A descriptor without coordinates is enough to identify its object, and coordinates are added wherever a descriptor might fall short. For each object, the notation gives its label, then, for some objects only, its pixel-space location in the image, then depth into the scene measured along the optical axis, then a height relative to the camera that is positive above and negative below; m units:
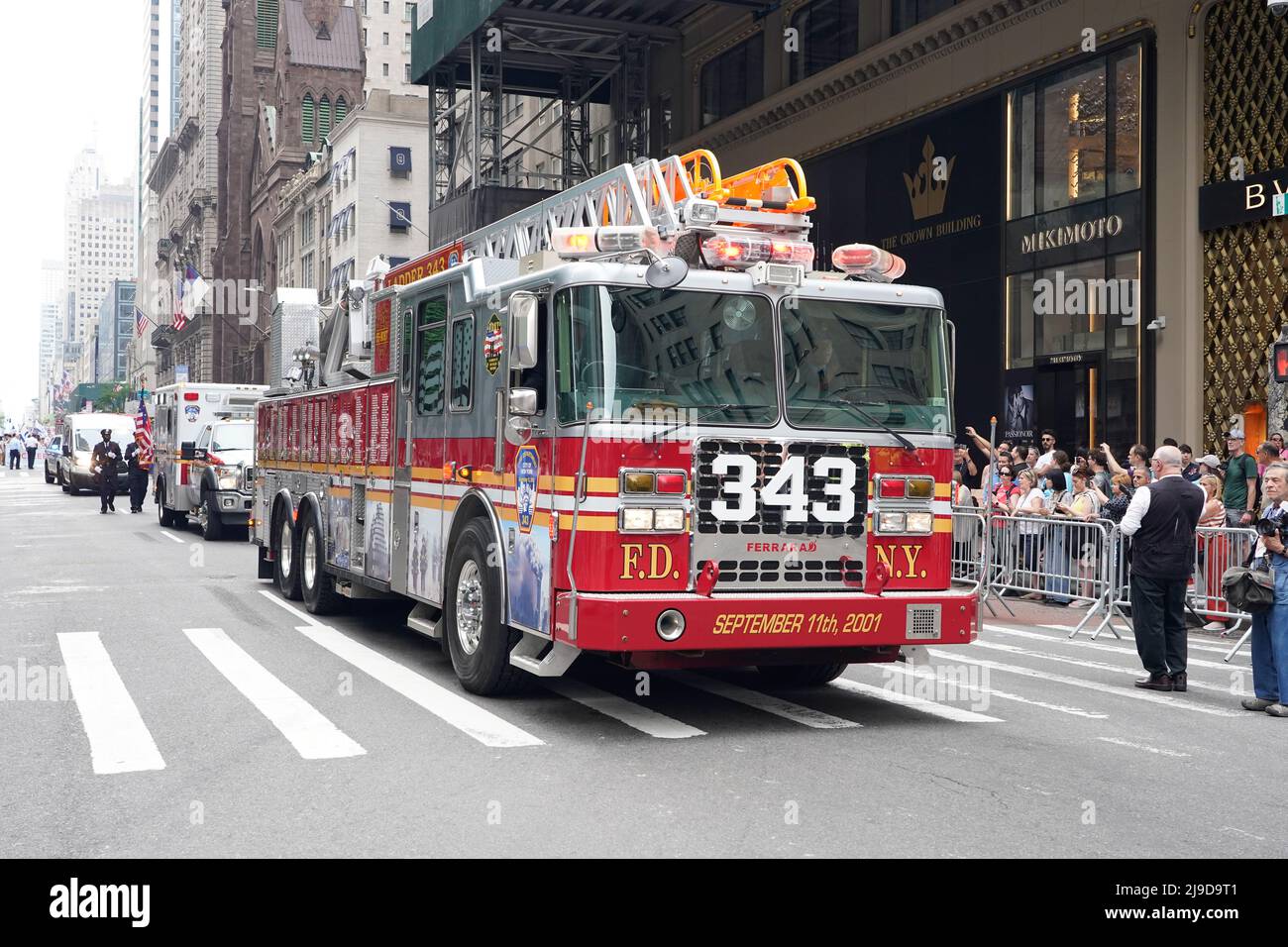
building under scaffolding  34.81 +10.63
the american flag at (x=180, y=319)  100.00 +10.24
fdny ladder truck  8.23 +0.12
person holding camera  9.58 -1.05
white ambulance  25.58 +0.16
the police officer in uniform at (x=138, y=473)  35.34 -0.29
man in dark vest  10.61 -0.71
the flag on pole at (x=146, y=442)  35.62 +0.51
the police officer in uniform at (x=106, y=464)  32.72 -0.05
